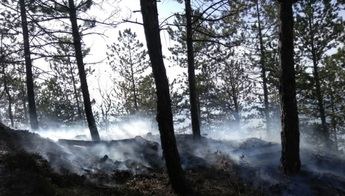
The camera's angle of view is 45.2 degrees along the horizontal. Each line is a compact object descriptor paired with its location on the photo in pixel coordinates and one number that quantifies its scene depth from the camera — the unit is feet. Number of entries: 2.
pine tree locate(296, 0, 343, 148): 80.69
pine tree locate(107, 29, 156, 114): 125.29
